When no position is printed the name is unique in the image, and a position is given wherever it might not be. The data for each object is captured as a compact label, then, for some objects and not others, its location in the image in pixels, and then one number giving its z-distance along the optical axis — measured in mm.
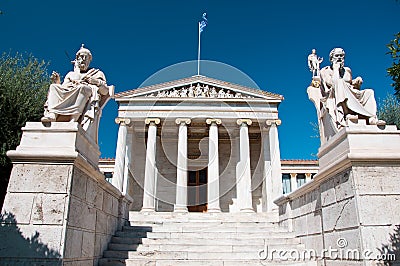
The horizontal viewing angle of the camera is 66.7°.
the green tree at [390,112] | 13250
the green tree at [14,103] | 9500
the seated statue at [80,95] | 5133
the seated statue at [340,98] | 5137
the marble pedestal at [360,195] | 4254
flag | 23797
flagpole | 22570
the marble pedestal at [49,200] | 4199
